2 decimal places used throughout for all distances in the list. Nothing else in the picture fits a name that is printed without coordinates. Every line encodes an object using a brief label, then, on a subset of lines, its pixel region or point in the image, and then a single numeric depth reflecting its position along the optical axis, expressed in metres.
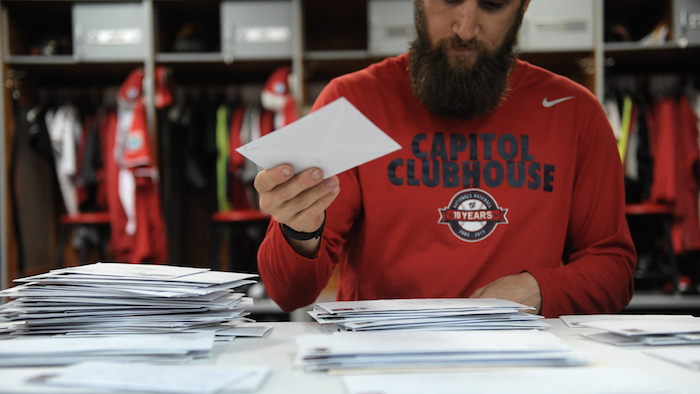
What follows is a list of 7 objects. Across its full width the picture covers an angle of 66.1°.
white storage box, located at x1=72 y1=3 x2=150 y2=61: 2.95
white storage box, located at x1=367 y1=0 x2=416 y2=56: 2.93
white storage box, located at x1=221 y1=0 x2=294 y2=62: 2.94
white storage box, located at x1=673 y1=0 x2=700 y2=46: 2.87
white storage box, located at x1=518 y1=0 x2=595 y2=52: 2.88
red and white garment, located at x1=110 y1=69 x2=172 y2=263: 2.81
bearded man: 1.04
